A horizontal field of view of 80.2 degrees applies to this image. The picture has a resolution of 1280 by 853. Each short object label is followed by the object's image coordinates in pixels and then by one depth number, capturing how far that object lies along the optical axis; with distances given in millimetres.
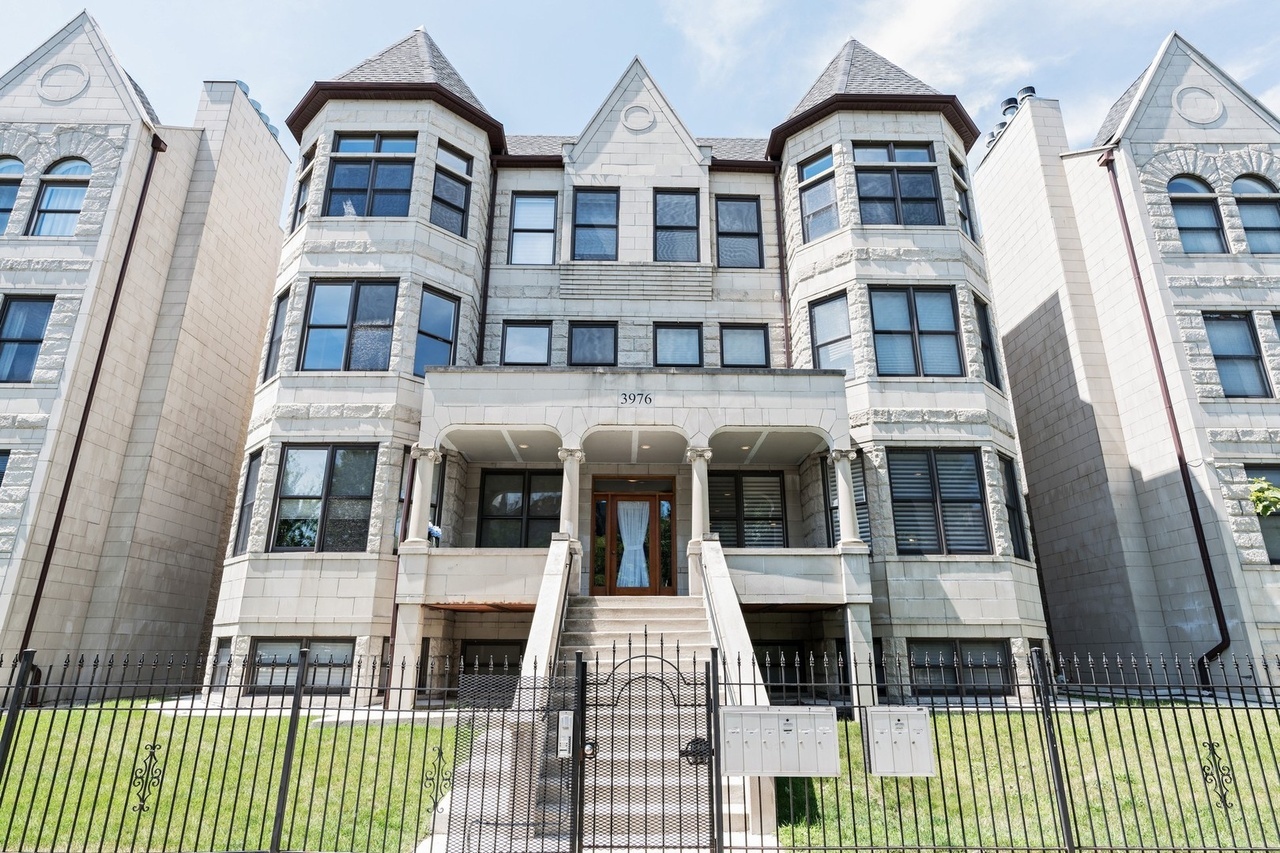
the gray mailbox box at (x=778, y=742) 6410
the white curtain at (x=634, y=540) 16375
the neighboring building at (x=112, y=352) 14953
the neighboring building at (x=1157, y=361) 15422
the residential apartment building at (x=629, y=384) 14148
